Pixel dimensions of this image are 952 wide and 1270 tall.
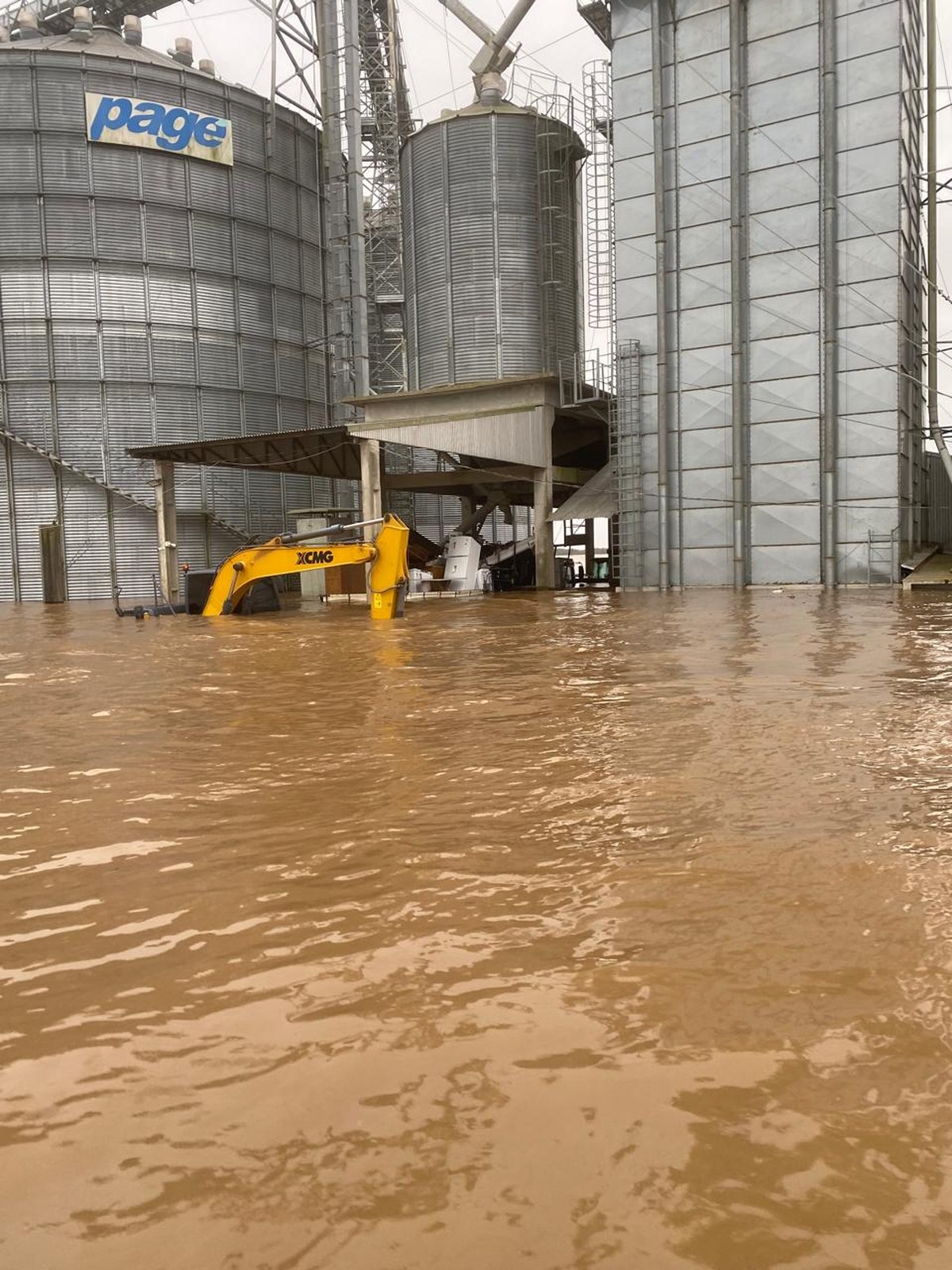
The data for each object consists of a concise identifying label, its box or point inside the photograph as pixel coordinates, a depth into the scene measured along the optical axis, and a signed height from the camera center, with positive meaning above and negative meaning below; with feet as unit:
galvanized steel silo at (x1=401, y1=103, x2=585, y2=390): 115.24 +38.59
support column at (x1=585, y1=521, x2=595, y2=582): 135.64 +3.80
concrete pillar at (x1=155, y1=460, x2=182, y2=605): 109.60 +6.30
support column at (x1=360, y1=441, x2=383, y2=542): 102.01 +10.24
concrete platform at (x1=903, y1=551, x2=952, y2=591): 83.41 -0.88
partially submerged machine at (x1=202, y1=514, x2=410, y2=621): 64.18 +1.52
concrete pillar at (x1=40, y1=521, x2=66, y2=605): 113.50 +3.11
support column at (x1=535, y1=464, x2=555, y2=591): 102.37 +4.42
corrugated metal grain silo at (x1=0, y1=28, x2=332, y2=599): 123.65 +34.79
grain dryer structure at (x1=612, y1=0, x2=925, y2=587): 89.51 +26.71
